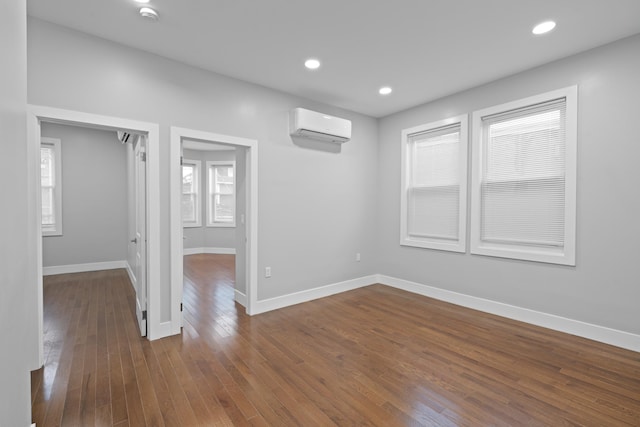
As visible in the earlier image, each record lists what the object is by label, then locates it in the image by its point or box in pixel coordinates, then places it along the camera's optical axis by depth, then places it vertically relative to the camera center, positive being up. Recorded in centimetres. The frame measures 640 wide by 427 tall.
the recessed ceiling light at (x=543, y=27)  246 +158
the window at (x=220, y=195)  809 +37
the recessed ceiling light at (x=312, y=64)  310 +158
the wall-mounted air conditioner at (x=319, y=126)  381 +114
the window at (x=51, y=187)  546 +38
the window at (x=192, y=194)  788 +38
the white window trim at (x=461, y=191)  389 +27
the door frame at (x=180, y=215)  303 -6
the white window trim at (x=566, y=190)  299 +22
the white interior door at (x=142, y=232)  297 -26
